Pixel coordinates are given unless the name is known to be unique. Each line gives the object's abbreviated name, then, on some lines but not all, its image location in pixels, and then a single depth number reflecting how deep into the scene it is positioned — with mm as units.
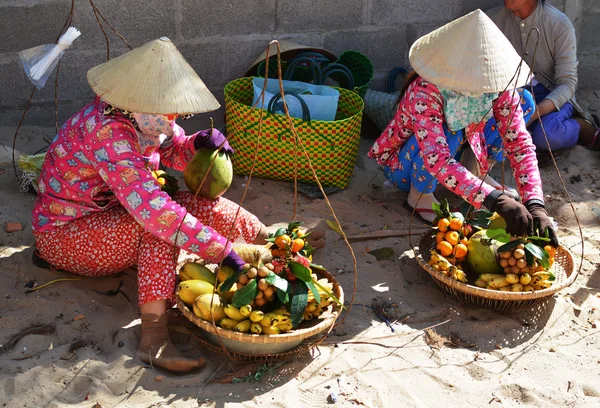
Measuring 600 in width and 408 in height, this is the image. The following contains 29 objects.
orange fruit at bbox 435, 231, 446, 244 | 3408
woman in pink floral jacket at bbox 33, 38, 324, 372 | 2746
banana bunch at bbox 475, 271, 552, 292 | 3158
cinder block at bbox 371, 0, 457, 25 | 5117
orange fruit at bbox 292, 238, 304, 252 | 2922
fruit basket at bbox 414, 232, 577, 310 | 3113
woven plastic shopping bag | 4207
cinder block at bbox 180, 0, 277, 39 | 4602
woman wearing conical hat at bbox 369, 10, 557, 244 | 3383
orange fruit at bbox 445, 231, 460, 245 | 3365
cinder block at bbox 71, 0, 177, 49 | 4336
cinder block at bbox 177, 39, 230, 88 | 4680
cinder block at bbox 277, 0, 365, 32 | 4871
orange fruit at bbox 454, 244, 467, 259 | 3335
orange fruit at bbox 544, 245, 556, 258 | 3252
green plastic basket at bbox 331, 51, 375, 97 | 4922
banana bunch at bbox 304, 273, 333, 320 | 2818
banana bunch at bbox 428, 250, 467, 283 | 3240
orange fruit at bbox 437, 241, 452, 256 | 3344
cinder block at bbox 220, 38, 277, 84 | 4788
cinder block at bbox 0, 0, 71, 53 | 4195
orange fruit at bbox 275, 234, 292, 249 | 2918
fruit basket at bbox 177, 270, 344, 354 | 2639
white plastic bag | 3289
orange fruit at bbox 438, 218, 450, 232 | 3414
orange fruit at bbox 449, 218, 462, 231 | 3418
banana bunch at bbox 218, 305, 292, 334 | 2670
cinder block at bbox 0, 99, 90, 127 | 4398
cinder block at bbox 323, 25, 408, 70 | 5105
